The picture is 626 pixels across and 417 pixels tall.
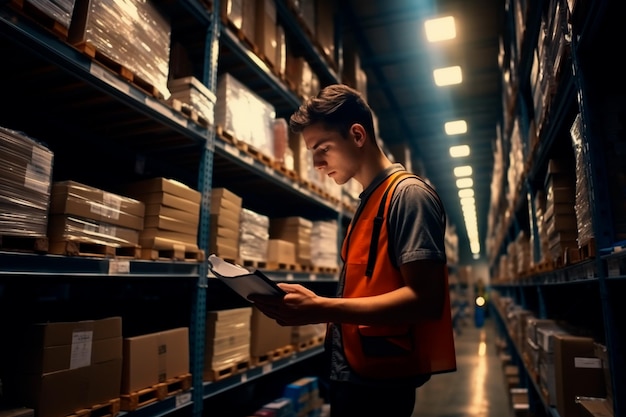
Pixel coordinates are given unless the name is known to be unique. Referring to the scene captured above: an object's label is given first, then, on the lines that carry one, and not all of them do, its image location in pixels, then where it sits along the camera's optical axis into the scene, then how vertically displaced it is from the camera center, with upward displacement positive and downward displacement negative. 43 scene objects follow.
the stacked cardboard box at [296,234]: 4.59 +0.58
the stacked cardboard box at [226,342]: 3.16 -0.41
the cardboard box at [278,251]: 4.10 +0.35
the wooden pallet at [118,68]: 2.13 +1.15
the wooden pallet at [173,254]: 2.59 +0.20
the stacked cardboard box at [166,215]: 2.67 +0.45
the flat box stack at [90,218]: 2.11 +0.35
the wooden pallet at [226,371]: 3.12 -0.62
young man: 1.48 -0.06
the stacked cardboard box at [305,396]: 4.29 -1.08
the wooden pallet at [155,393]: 2.38 -0.62
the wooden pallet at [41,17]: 1.77 +1.13
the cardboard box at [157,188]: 2.74 +0.63
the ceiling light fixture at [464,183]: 17.41 +4.36
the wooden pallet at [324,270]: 4.89 +0.22
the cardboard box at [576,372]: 2.59 -0.48
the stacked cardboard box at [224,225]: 3.28 +0.48
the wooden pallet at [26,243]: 1.84 +0.18
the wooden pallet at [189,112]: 2.79 +1.15
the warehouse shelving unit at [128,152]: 2.09 +1.03
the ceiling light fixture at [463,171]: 15.71 +4.38
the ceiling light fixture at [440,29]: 6.87 +4.19
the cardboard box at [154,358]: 2.45 -0.43
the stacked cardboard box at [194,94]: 2.99 +1.33
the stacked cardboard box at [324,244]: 5.08 +0.53
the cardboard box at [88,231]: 2.10 +0.28
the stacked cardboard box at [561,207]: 3.02 +0.61
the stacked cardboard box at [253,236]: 3.67 +0.45
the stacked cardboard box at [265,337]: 3.74 -0.43
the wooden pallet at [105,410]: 2.14 -0.62
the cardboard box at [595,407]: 2.13 -0.59
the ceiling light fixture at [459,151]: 13.49 +4.38
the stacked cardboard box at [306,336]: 4.50 -0.51
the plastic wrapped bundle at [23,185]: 1.81 +0.43
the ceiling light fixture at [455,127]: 11.44 +4.34
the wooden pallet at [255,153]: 3.57 +1.15
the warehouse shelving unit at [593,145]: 1.85 +0.75
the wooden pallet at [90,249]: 2.04 +0.18
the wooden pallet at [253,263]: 3.59 +0.21
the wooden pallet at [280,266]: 3.96 +0.21
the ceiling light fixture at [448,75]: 8.44 +4.21
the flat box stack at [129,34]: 2.23 +1.40
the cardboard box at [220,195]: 3.33 +0.71
